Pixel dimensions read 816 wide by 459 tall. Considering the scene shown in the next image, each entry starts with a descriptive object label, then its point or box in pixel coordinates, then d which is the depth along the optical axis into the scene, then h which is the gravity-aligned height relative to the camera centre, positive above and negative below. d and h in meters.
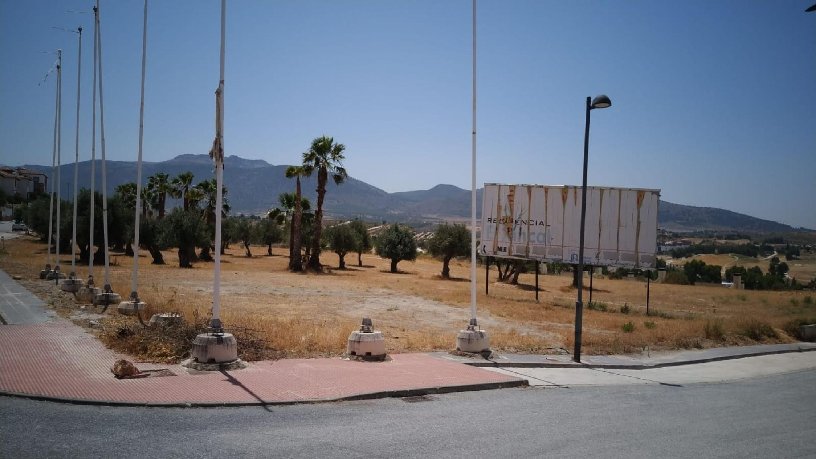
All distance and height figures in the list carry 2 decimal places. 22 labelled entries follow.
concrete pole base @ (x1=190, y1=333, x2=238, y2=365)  10.90 -2.36
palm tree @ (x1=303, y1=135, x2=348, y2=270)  54.72 +5.80
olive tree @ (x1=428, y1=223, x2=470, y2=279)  58.69 -1.40
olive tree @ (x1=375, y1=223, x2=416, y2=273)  66.31 -1.98
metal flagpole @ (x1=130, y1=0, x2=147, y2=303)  18.03 +0.52
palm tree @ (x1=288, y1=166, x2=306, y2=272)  56.09 -0.31
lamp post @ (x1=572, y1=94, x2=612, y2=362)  14.28 -0.53
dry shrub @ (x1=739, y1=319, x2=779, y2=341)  21.95 -3.27
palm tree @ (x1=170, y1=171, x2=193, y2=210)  69.19 +3.88
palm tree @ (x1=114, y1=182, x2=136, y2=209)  79.38 +3.24
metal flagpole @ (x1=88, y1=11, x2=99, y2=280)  23.82 +2.95
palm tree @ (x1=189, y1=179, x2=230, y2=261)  68.31 +2.45
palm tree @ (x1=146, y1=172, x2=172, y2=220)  73.19 +3.83
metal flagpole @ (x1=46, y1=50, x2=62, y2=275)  29.33 +2.31
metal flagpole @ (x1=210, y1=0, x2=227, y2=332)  11.28 +1.14
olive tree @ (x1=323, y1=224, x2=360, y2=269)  68.25 -1.74
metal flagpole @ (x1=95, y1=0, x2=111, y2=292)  21.05 +3.04
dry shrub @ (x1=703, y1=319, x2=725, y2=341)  20.94 -3.20
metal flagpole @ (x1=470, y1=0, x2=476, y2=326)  14.38 +0.25
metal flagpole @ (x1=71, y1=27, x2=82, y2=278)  24.72 +2.09
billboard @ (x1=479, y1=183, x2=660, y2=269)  34.84 +0.59
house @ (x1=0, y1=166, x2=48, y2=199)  122.19 +6.48
